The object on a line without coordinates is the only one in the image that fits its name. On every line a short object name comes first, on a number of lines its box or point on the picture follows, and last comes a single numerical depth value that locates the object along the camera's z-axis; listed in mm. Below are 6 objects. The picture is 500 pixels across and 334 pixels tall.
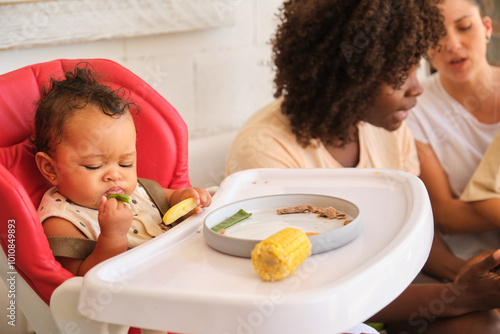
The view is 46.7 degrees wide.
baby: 1039
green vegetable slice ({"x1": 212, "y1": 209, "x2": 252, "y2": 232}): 986
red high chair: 921
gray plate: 872
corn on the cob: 771
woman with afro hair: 1572
